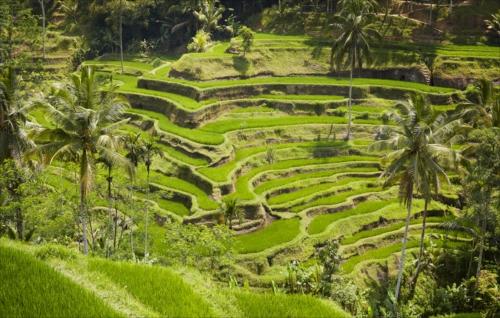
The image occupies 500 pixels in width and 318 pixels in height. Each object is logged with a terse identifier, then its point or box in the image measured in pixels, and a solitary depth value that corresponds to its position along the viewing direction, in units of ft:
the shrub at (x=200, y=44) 303.91
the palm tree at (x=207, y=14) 332.19
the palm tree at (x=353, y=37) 213.46
